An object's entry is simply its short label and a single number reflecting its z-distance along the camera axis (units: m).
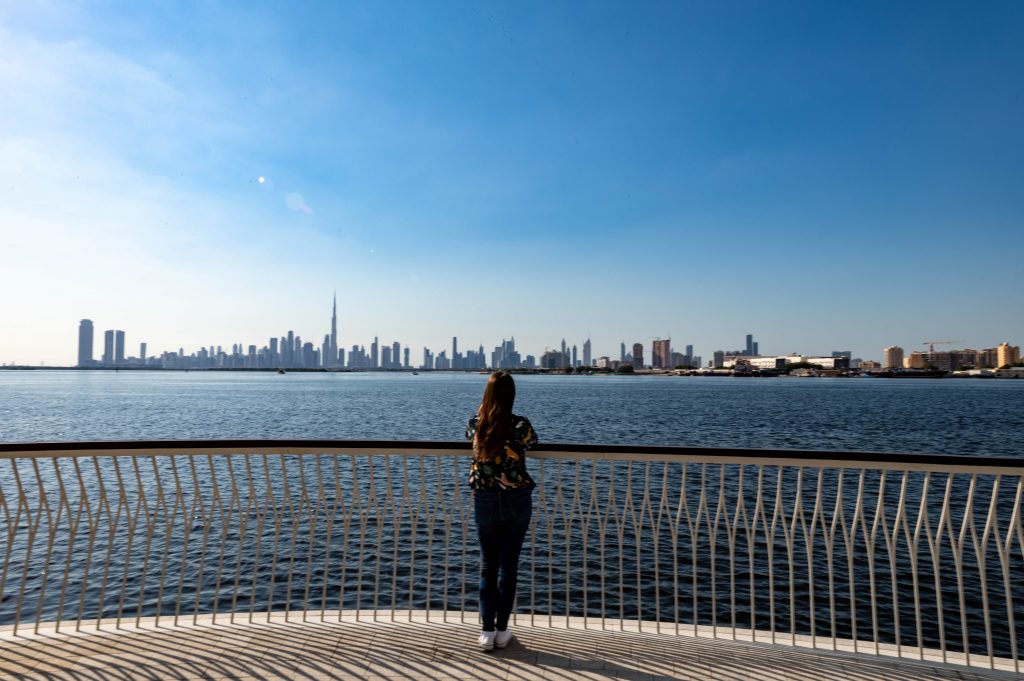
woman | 3.63
